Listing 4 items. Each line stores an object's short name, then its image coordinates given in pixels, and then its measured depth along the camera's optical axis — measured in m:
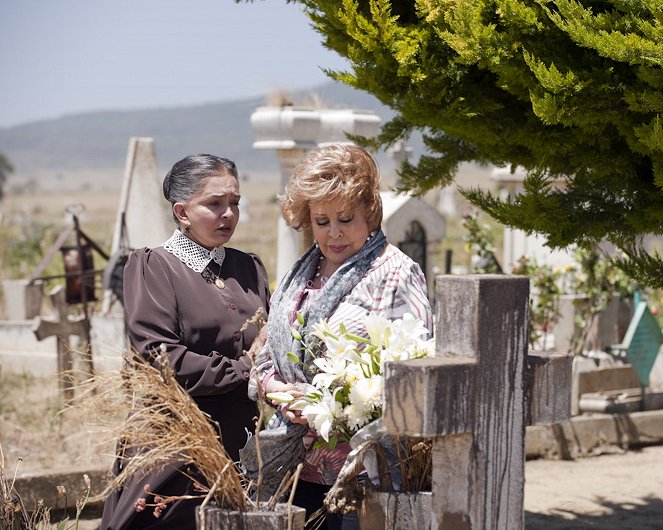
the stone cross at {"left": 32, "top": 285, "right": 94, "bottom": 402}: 8.21
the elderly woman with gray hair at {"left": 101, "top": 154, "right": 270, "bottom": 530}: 3.43
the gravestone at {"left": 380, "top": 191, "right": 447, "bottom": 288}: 9.33
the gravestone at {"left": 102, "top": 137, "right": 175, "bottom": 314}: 9.00
